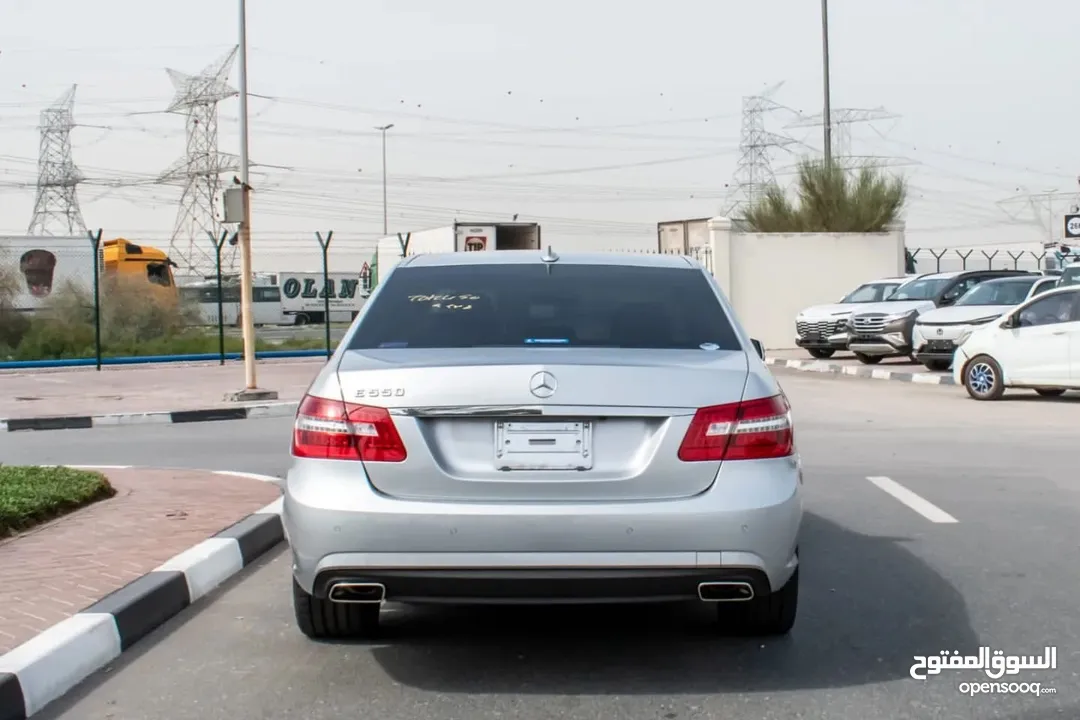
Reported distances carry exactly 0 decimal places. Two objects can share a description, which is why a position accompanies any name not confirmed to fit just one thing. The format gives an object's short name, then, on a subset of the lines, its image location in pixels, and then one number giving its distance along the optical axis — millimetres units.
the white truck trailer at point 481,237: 30906
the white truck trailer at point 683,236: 31734
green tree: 34250
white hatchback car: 15859
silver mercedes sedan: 4367
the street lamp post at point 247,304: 16984
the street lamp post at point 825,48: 34844
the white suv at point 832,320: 25156
